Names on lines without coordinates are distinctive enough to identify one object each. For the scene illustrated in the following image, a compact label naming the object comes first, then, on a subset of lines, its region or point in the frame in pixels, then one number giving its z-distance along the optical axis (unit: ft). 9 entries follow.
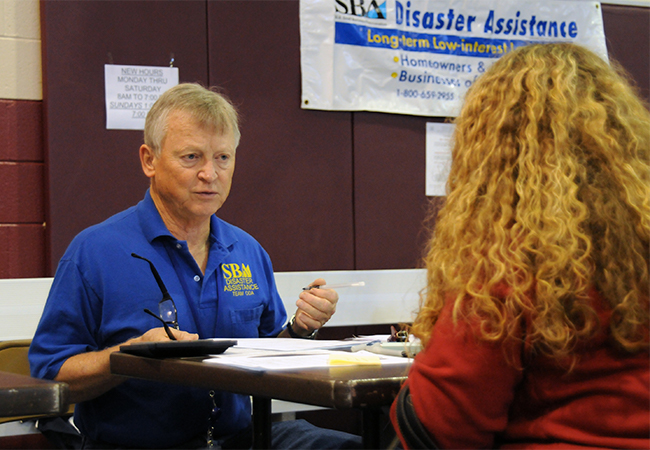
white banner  18.10
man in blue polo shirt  14.29
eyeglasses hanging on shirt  14.15
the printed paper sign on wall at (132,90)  17.21
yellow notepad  11.18
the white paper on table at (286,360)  10.79
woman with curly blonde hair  8.62
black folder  11.98
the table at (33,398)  10.07
